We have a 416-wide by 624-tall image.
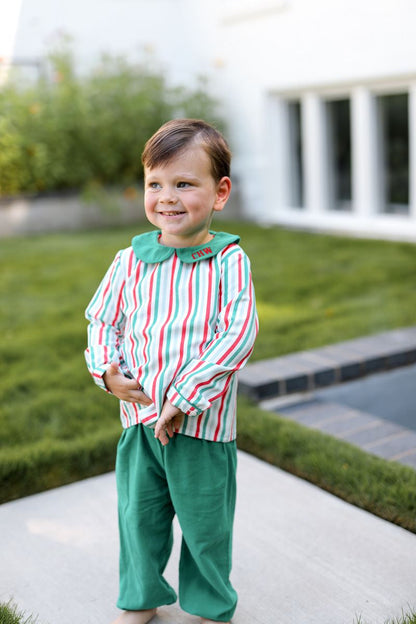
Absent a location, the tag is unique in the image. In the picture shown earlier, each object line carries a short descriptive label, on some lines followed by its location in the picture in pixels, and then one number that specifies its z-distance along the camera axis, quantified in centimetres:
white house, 835
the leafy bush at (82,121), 962
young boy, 194
